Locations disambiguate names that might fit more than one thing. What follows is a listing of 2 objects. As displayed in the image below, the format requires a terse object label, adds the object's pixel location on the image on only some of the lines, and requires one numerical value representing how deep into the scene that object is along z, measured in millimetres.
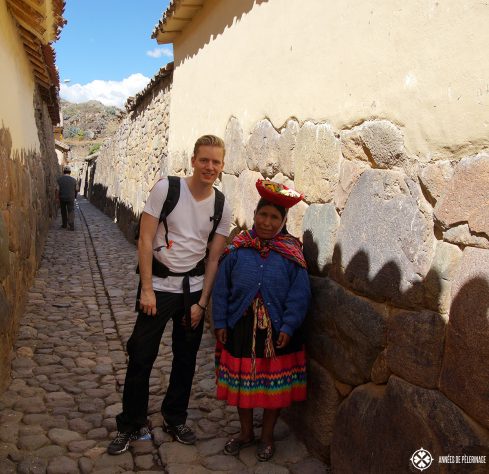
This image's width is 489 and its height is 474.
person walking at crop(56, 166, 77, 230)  11702
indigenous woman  2551
